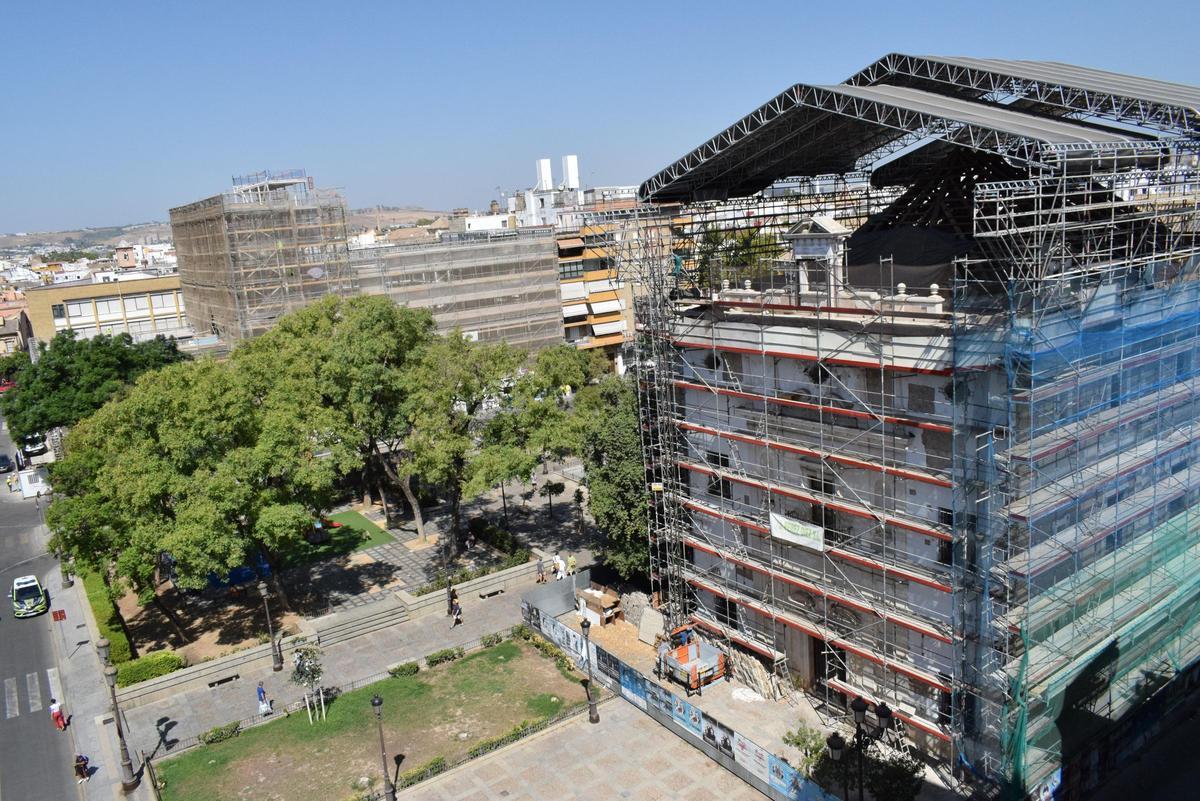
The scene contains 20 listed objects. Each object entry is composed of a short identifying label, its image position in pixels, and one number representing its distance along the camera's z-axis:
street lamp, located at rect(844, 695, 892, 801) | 18.28
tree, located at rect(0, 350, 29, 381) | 76.76
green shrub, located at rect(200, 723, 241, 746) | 27.03
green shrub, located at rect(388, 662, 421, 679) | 30.33
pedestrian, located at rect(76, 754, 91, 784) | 25.27
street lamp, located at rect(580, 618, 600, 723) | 26.52
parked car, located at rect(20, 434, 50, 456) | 57.69
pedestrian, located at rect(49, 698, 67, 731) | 28.00
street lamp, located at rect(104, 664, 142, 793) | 24.86
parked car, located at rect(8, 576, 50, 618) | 37.16
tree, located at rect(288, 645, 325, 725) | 27.81
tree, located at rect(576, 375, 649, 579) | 32.28
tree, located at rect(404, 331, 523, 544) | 34.84
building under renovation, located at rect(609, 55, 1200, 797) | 20.94
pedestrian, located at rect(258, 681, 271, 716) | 28.30
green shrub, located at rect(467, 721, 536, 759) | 25.31
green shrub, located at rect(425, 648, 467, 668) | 30.84
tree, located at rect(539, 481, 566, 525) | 43.16
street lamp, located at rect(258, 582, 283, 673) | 31.16
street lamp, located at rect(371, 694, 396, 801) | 22.31
